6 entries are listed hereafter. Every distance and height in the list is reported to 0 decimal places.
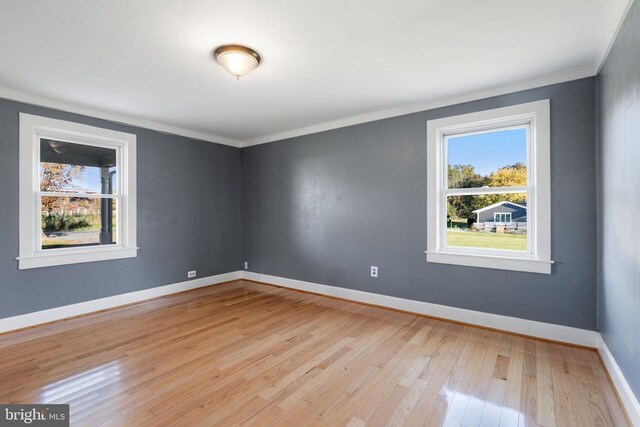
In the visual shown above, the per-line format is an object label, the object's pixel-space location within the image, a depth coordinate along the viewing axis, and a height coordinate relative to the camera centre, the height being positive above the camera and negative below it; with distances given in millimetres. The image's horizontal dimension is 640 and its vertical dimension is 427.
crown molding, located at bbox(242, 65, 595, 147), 2766 +1265
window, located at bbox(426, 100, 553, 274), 2910 +258
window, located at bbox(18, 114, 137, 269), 3297 +260
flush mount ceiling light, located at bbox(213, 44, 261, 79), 2348 +1242
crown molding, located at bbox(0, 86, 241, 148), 3169 +1257
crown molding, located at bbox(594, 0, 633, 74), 1860 +1253
